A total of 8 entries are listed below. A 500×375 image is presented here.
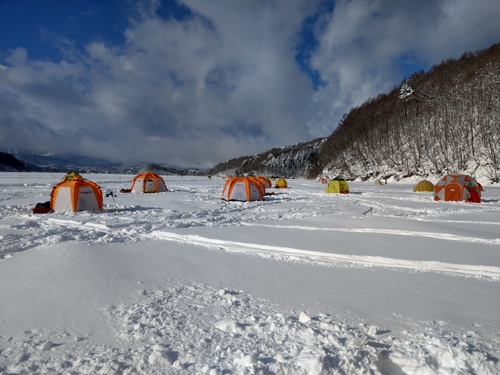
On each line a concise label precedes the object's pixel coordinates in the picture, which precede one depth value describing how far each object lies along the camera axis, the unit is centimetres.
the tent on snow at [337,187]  2377
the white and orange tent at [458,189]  1666
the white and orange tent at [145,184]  2303
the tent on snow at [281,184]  3319
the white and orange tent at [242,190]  1754
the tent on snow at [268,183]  3347
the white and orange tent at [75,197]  1179
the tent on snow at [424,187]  2541
